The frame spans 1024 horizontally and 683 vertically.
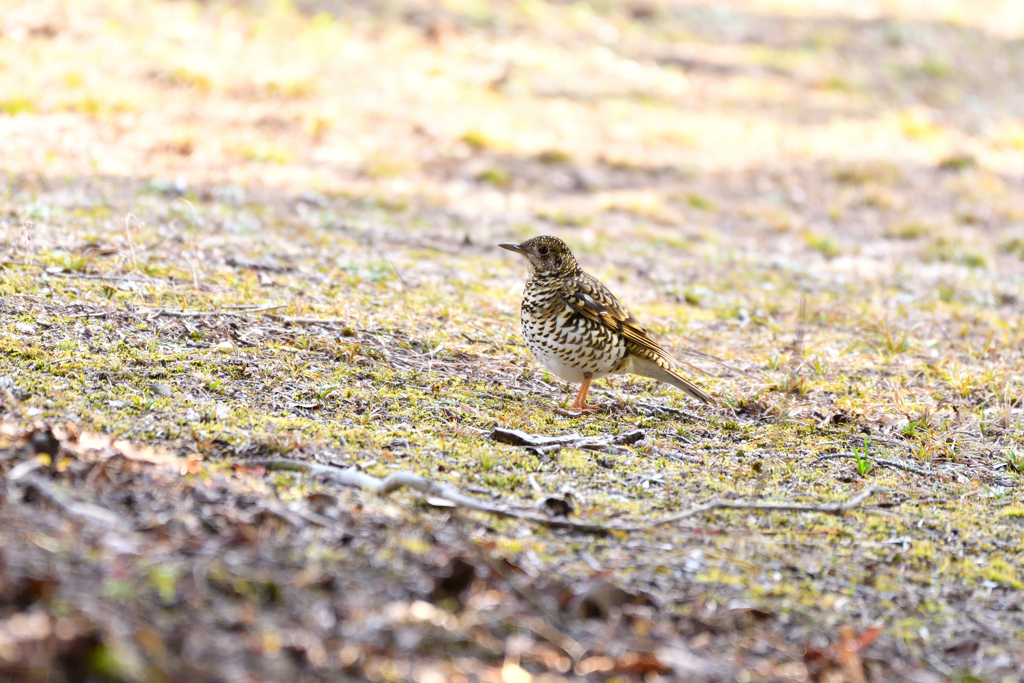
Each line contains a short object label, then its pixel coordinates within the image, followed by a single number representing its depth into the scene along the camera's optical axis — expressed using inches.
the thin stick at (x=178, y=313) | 414.6
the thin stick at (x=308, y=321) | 443.5
